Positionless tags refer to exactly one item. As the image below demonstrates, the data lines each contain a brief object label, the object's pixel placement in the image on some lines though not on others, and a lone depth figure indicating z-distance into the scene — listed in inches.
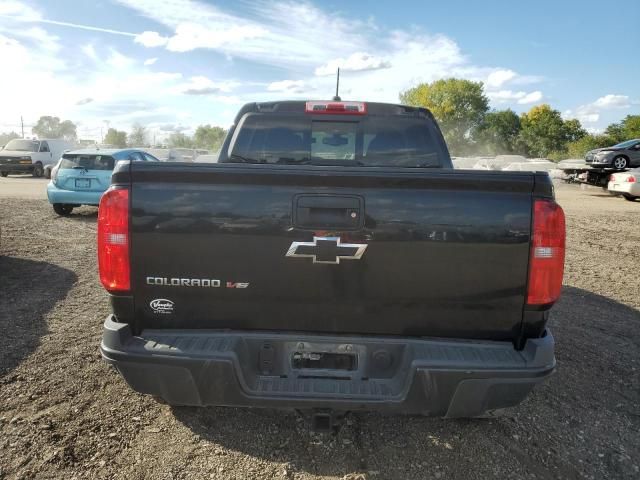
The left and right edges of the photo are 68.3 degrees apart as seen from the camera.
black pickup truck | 88.0
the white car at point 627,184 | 644.7
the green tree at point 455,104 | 3289.9
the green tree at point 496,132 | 3228.3
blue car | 419.2
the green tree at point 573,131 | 2844.5
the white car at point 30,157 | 936.9
